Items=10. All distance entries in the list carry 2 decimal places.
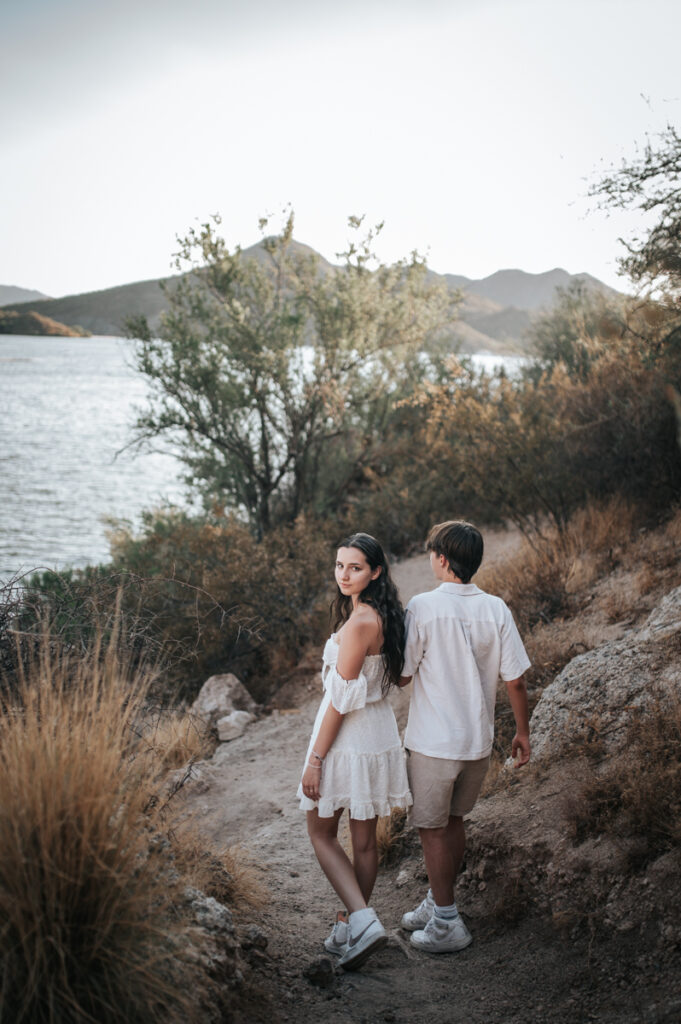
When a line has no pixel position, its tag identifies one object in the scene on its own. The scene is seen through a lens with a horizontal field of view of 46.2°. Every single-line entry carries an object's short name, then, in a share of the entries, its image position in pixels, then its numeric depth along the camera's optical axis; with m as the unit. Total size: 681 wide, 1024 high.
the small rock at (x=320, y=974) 3.16
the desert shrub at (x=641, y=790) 3.59
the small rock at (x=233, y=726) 8.48
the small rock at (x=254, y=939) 3.30
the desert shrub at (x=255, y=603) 10.19
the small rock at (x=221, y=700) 8.91
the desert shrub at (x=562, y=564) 7.46
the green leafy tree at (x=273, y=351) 14.22
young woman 3.21
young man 3.38
